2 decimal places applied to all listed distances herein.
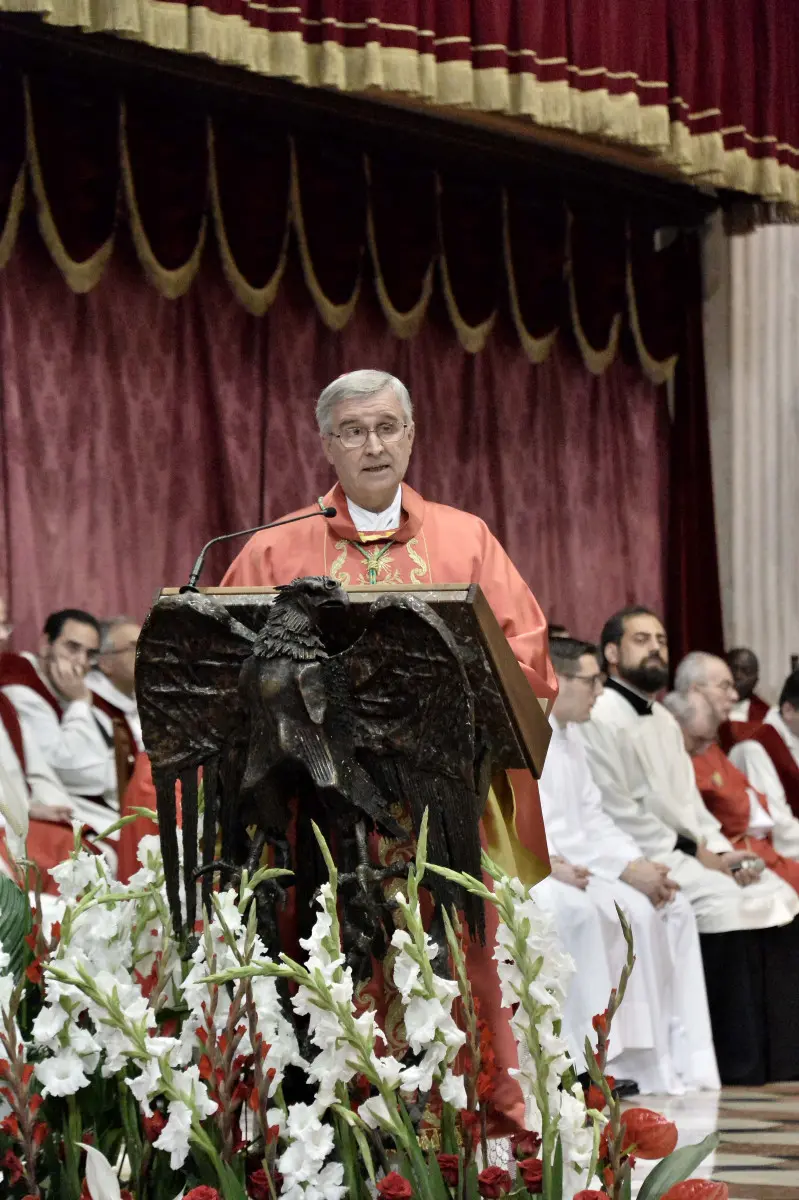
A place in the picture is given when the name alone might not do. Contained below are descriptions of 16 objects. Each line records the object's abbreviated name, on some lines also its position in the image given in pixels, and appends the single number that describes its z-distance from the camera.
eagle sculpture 6.00
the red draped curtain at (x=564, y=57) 14.94
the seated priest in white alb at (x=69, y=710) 15.54
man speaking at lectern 7.00
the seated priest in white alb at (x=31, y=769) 14.64
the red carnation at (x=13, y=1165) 5.68
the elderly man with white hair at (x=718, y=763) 17.67
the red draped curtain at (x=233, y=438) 17.70
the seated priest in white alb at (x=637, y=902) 14.87
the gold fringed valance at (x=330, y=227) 17.45
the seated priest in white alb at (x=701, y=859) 15.81
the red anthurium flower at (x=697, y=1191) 5.34
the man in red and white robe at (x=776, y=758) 18.59
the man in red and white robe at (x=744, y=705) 20.23
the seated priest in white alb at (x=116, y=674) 16.11
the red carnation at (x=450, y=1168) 5.44
